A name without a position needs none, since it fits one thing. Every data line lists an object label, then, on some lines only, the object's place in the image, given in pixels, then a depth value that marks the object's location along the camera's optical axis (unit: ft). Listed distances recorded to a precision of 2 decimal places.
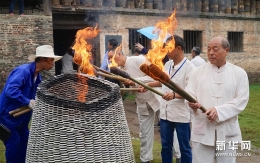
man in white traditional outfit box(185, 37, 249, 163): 12.63
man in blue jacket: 13.36
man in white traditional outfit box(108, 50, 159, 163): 17.88
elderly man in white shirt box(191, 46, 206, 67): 28.14
